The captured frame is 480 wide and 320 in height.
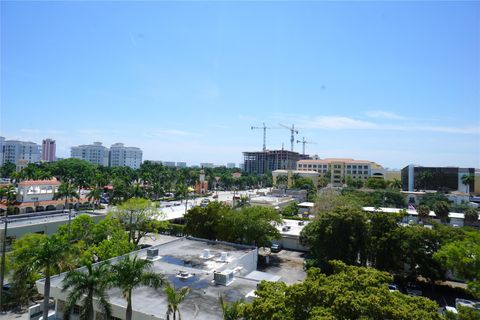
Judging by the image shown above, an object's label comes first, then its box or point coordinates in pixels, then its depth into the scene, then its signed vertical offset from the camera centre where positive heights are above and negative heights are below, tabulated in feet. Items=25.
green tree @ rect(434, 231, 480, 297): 69.56 -19.08
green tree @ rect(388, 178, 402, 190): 315.86 -13.83
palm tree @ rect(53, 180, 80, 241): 195.11 -17.98
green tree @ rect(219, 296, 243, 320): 53.98 -23.98
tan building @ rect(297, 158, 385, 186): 398.62 -1.17
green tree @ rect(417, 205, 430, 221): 188.83 -23.24
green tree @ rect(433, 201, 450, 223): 190.25 -21.91
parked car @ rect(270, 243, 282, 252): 143.99 -35.14
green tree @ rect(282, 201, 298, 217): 214.07 -28.21
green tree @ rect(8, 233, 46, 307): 77.78 -26.43
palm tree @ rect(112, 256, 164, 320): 55.52 -19.28
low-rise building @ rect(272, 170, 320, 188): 391.04 -8.53
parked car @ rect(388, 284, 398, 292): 96.94 -34.25
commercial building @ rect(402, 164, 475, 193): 292.81 -6.44
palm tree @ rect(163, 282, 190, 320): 53.72 -21.95
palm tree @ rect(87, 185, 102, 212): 196.10 -19.11
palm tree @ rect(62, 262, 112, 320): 56.65 -21.91
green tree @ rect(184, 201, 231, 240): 127.85 -21.44
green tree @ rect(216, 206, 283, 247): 120.37 -22.22
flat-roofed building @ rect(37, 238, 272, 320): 66.39 -28.69
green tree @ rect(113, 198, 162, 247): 117.50 -18.34
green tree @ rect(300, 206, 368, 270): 103.65 -21.59
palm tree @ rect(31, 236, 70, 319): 64.95 -19.12
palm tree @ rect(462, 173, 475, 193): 270.67 -5.36
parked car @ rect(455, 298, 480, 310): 86.39 -34.22
